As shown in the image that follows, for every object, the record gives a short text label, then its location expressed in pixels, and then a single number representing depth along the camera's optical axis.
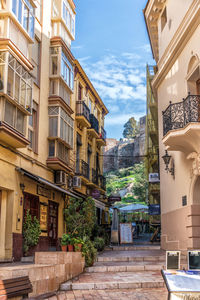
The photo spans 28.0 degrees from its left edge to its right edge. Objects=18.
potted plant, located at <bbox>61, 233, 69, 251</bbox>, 12.43
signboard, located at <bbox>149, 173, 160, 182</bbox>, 25.88
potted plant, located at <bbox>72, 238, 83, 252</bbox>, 12.45
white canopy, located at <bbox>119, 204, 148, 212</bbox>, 29.93
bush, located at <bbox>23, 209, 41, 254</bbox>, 15.12
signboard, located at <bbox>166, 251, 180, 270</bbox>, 6.36
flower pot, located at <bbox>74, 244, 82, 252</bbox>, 12.43
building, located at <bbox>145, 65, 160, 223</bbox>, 27.64
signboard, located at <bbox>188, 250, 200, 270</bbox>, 6.34
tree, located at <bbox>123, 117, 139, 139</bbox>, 107.27
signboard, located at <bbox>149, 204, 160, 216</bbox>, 25.55
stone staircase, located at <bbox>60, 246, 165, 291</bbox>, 9.92
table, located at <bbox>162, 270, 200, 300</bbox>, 5.35
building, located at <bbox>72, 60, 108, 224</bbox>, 23.58
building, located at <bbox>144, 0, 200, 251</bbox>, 13.14
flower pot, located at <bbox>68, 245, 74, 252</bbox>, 12.37
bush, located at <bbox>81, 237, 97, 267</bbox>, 12.77
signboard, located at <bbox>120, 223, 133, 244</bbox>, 23.11
